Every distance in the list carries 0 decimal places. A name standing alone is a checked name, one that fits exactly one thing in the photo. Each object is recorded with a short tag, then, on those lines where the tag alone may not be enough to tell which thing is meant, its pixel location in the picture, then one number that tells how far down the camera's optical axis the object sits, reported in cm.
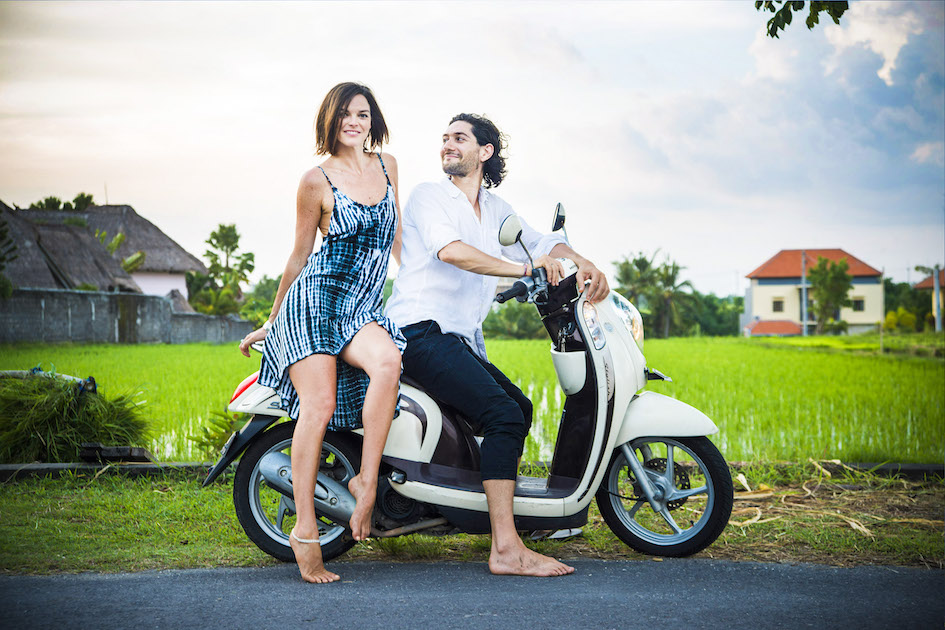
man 290
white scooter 296
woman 284
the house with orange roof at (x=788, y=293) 4381
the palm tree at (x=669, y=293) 4562
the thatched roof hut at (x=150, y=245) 3157
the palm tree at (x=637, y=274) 4466
